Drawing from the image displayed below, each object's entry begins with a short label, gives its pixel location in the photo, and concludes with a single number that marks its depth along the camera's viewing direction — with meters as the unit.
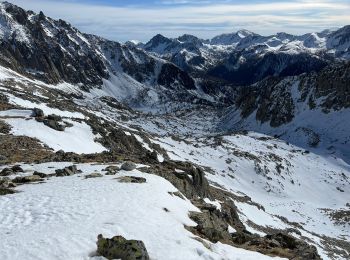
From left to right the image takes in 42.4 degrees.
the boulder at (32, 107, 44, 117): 61.06
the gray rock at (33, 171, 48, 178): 29.80
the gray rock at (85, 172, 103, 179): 29.09
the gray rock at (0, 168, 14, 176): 30.25
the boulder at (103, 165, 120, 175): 30.62
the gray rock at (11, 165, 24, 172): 31.73
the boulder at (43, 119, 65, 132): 56.28
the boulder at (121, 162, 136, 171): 31.98
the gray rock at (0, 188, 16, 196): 23.73
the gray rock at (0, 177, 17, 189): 26.10
